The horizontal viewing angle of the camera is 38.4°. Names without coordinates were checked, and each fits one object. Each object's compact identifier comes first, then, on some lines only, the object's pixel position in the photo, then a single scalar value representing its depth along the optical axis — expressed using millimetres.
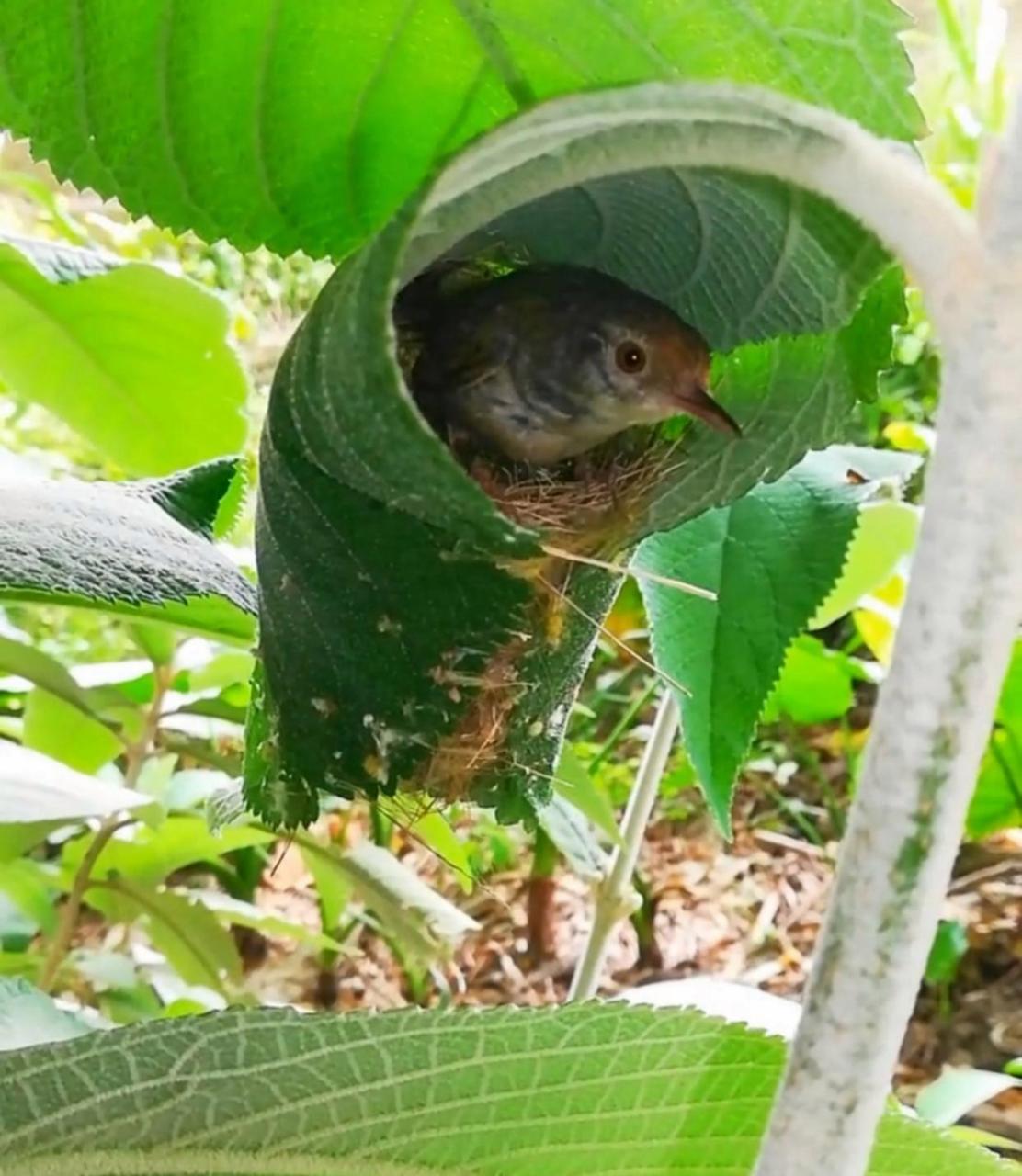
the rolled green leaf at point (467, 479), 203
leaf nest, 329
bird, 318
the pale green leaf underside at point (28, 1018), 450
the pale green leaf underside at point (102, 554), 337
